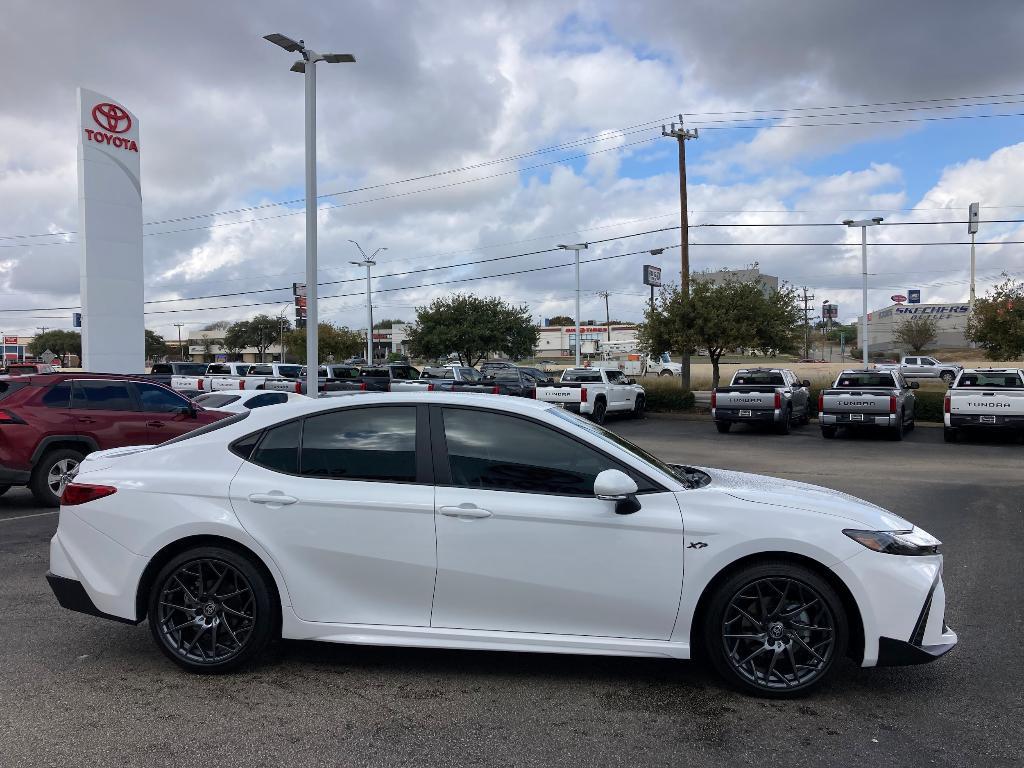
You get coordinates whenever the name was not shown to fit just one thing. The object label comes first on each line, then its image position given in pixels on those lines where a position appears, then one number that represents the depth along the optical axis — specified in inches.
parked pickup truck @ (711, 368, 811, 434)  852.6
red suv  383.6
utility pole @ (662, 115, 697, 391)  1285.4
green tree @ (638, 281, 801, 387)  1191.6
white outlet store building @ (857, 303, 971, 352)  4060.0
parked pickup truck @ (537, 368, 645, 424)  989.2
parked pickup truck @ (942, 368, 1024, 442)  722.2
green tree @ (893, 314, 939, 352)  2975.6
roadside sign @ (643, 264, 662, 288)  1758.1
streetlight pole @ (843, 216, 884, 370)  1320.1
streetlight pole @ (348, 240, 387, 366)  1905.8
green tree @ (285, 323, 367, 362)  2960.1
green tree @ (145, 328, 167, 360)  4346.2
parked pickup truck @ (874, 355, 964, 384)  1954.6
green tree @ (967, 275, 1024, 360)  1190.3
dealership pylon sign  965.8
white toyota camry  164.9
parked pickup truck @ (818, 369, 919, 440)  770.8
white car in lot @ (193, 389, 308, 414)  558.3
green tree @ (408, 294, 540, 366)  2269.9
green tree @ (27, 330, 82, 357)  4335.6
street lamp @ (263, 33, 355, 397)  727.1
